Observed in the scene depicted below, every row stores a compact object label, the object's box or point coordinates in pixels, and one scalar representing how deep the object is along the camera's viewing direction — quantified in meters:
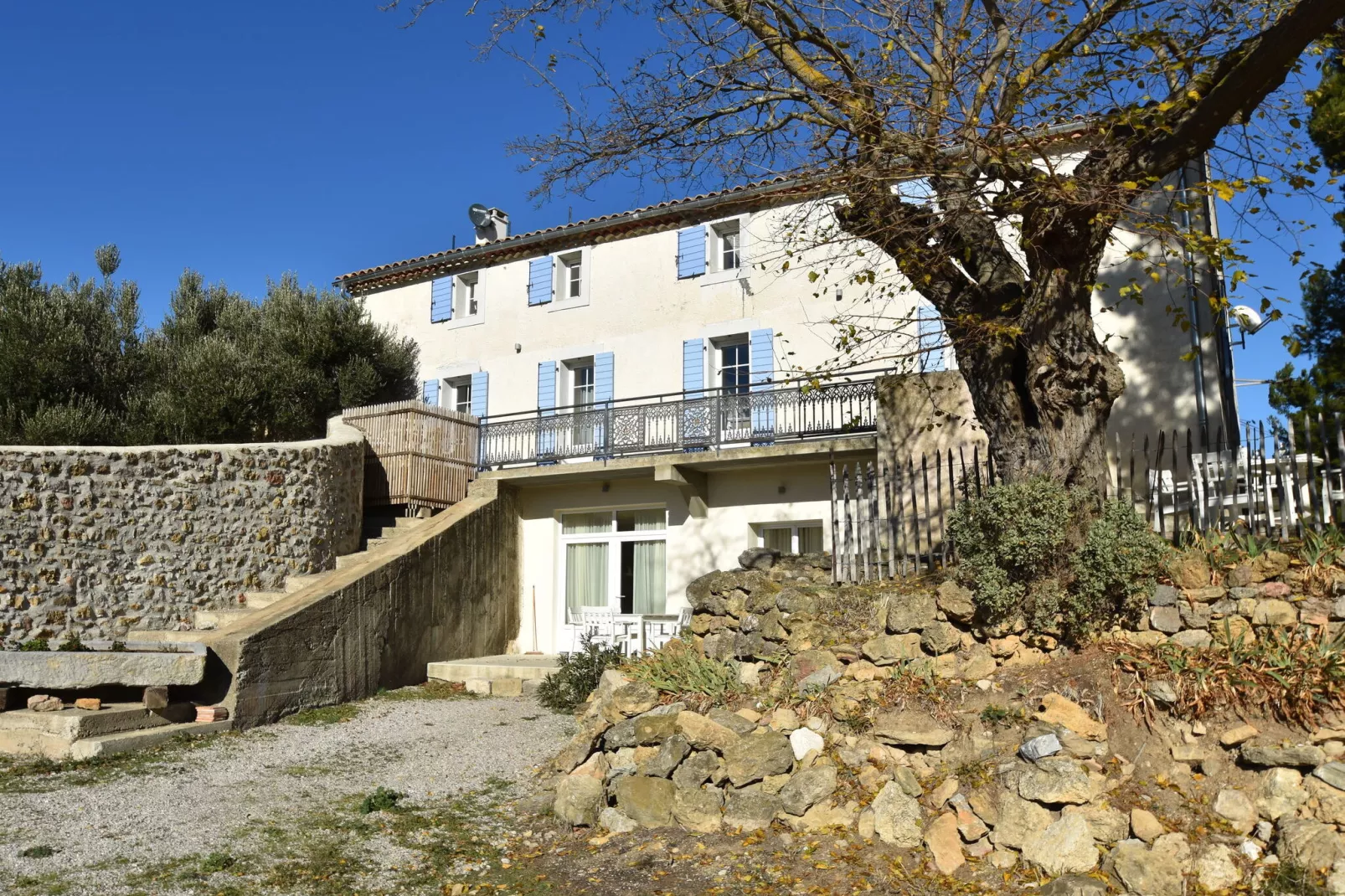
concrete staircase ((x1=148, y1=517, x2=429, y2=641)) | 11.65
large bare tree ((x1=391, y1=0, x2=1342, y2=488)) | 7.09
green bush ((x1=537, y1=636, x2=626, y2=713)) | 10.82
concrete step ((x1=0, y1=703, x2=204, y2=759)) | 8.70
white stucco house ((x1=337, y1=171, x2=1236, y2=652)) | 13.86
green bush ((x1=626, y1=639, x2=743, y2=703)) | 7.54
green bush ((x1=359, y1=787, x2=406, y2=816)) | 7.23
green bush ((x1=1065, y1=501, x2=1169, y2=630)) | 6.69
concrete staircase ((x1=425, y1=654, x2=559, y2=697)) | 12.35
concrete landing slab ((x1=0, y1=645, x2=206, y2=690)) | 9.47
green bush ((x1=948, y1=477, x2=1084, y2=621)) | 7.01
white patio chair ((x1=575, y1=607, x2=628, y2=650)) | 12.97
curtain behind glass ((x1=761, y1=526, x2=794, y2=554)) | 14.64
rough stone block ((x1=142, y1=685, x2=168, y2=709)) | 9.43
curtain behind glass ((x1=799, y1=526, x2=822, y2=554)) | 14.31
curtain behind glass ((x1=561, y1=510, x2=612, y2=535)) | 16.11
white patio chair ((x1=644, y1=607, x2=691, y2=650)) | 12.78
